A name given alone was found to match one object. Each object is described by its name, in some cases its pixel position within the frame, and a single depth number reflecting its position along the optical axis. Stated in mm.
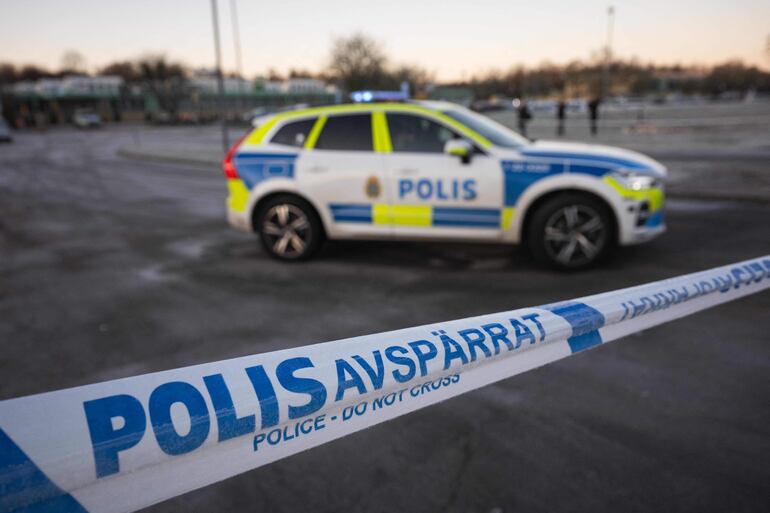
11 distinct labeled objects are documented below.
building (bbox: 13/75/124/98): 85844
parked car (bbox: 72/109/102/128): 56366
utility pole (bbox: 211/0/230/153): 18041
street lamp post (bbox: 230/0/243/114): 43619
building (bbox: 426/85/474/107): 114400
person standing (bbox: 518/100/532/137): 21750
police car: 5465
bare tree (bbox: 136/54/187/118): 79938
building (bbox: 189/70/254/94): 109938
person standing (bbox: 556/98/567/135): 23184
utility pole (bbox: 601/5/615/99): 48750
